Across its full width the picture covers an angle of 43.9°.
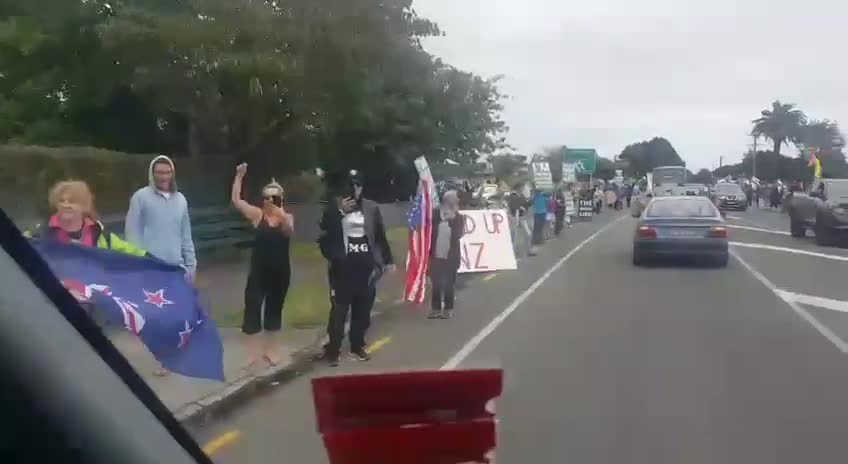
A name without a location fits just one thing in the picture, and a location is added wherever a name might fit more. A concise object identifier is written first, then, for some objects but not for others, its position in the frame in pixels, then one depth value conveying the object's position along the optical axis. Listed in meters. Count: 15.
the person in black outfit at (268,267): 9.04
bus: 64.75
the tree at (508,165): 41.61
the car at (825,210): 27.95
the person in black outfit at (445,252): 13.44
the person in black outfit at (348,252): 9.86
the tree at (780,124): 75.50
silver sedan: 20.75
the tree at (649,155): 106.12
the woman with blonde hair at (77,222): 6.19
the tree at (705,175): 121.23
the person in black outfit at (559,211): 32.97
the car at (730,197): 58.87
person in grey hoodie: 8.23
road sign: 53.62
